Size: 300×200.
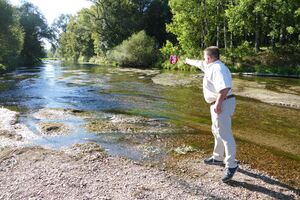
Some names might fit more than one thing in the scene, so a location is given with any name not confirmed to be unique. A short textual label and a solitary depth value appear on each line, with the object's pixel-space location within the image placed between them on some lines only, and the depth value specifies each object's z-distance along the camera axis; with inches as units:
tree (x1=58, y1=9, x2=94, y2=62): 1974.7
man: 179.3
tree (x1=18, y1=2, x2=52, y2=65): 1928.3
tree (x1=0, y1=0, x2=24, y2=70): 1157.6
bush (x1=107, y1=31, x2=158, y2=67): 1470.1
